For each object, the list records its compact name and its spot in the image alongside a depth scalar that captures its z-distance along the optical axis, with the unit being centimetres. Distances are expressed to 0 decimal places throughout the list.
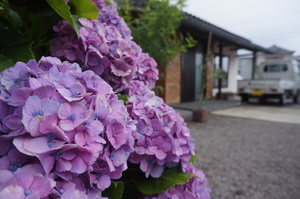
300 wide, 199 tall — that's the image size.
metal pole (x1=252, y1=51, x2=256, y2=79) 1460
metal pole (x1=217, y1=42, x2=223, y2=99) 1189
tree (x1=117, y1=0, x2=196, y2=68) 341
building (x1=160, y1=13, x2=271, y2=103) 834
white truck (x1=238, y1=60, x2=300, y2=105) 1059
